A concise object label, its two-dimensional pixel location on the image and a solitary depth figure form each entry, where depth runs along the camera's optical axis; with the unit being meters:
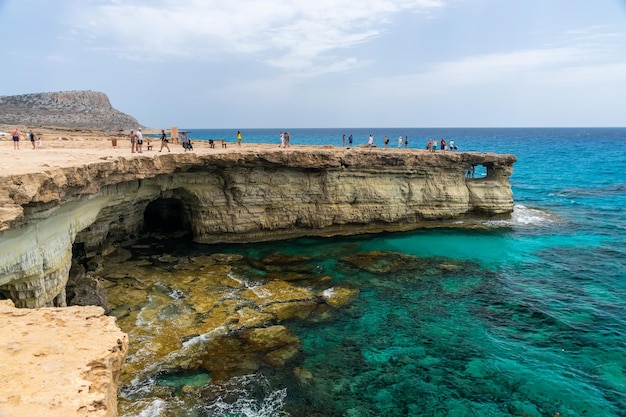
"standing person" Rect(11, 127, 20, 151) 21.37
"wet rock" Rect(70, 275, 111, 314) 15.66
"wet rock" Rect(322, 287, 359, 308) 17.88
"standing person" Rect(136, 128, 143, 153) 23.05
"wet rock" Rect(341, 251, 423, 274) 22.08
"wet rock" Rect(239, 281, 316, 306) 17.95
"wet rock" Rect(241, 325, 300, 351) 14.39
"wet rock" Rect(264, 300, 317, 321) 16.56
